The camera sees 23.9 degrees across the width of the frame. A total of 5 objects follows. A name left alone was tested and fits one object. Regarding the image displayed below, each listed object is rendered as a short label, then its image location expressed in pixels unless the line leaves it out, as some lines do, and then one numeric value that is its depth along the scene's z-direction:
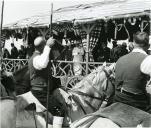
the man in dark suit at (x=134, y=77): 4.91
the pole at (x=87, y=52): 12.47
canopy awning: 11.65
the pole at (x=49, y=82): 6.26
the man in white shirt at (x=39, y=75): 6.52
